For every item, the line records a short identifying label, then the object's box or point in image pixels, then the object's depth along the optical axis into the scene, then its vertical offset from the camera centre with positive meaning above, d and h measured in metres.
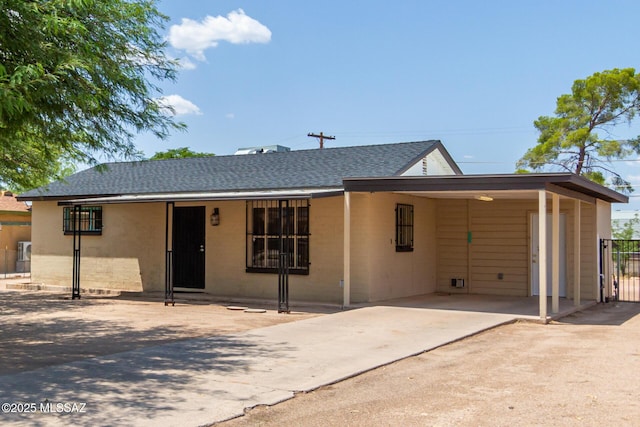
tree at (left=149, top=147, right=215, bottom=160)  48.88 +6.57
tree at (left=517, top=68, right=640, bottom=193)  30.48 +5.83
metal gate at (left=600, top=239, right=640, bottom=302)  15.55 -0.90
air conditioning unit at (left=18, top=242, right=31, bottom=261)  27.73 -0.47
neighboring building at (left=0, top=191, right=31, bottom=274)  27.62 +0.13
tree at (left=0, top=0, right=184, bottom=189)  6.71 +1.94
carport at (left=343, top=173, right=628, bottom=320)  12.17 +0.40
